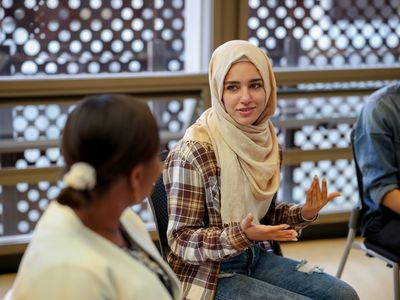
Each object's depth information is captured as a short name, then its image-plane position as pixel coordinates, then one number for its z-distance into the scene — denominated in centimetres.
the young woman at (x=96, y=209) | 127
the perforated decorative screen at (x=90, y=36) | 345
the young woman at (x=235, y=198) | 212
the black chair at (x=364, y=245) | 277
